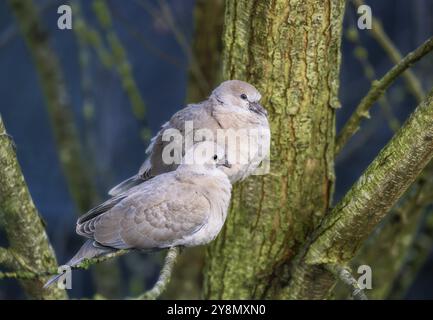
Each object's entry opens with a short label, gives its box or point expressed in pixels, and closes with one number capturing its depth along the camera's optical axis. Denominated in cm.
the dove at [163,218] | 215
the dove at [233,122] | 232
